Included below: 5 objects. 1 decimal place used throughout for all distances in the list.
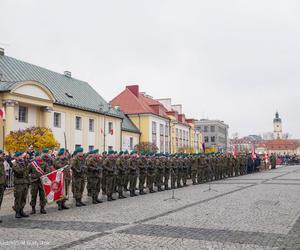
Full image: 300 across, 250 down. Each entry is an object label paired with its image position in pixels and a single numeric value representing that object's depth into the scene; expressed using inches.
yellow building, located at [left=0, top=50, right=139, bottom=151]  1050.7
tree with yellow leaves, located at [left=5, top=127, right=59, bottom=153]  885.8
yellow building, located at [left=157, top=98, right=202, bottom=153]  2326.5
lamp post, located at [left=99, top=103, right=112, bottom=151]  1428.4
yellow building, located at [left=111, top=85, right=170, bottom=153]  1958.7
